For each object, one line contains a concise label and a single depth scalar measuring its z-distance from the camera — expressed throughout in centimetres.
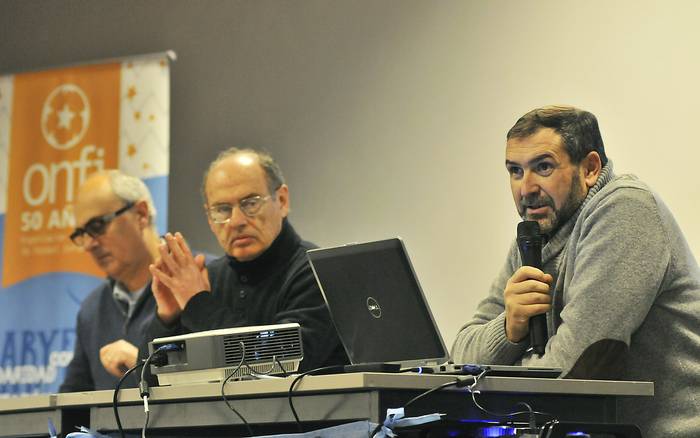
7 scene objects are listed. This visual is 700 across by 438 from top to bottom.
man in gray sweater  407
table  361
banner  632
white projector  388
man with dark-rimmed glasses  557
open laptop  398
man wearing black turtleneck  471
